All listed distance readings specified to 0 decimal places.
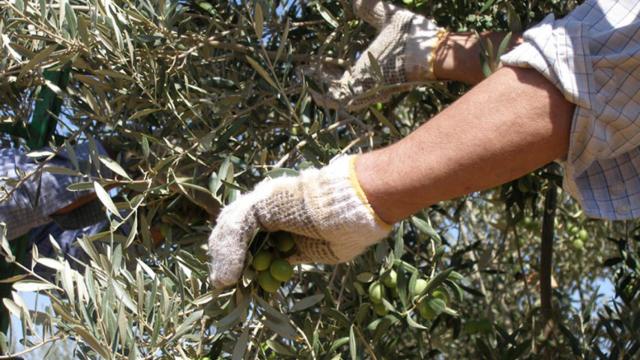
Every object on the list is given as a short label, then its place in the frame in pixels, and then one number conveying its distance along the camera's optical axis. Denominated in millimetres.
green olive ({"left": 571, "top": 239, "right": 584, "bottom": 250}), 3954
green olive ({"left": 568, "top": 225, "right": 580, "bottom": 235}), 4031
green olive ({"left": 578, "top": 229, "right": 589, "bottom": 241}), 3983
